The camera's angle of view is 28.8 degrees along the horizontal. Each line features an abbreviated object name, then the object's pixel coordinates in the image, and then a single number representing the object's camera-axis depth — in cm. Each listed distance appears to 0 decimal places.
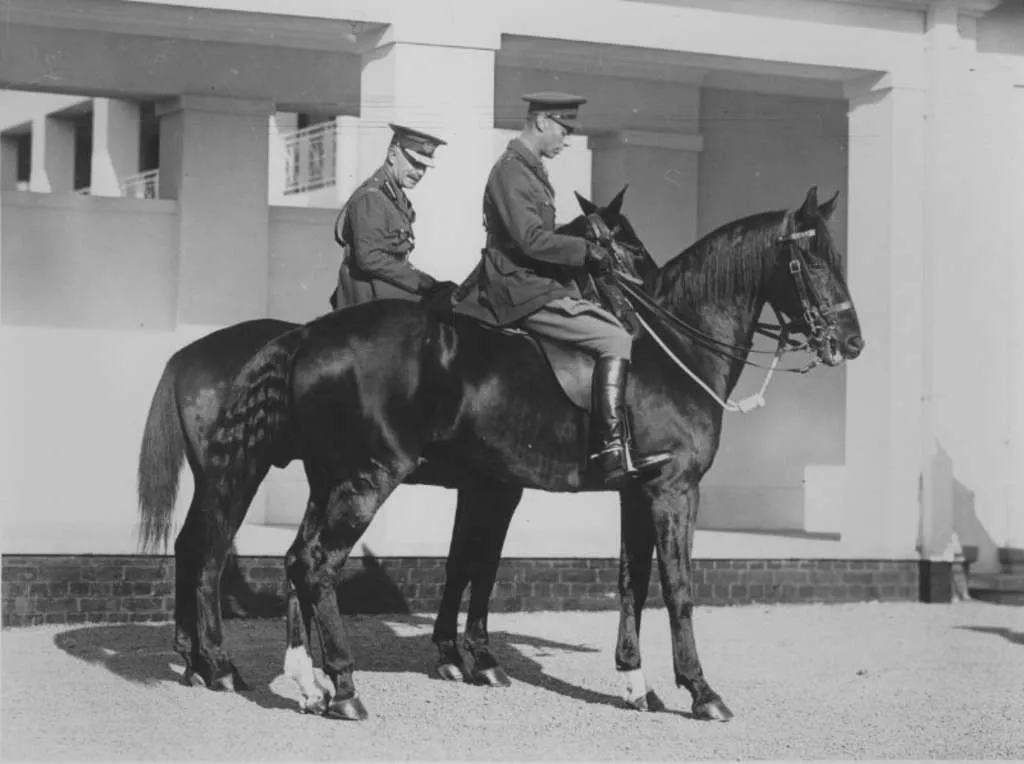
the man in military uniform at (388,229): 988
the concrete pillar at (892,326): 1396
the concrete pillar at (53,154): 2692
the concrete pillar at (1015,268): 1428
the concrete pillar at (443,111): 1229
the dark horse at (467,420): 865
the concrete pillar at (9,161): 2817
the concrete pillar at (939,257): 1399
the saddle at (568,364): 895
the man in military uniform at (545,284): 888
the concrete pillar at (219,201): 1642
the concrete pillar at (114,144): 2514
